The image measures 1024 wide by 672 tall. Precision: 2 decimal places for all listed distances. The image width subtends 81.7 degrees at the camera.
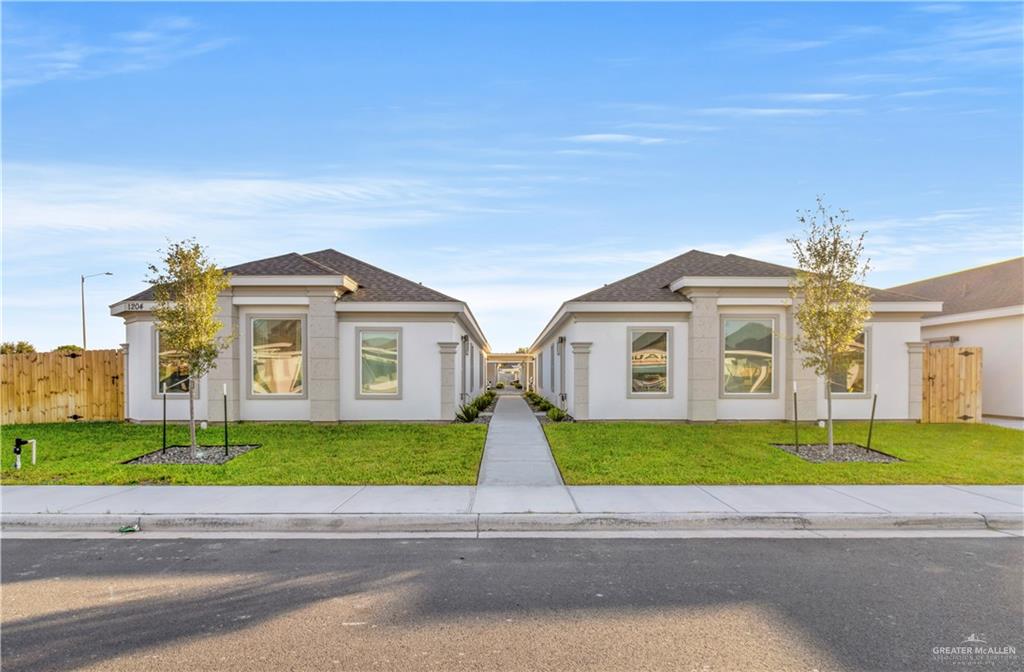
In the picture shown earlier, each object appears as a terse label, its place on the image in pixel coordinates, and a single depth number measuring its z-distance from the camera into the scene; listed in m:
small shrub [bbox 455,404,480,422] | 17.64
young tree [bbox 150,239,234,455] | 11.87
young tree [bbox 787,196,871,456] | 12.28
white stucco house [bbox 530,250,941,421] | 16.59
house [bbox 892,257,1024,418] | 17.84
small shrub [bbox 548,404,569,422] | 17.70
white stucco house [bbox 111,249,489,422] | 16.31
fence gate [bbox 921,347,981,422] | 17.45
